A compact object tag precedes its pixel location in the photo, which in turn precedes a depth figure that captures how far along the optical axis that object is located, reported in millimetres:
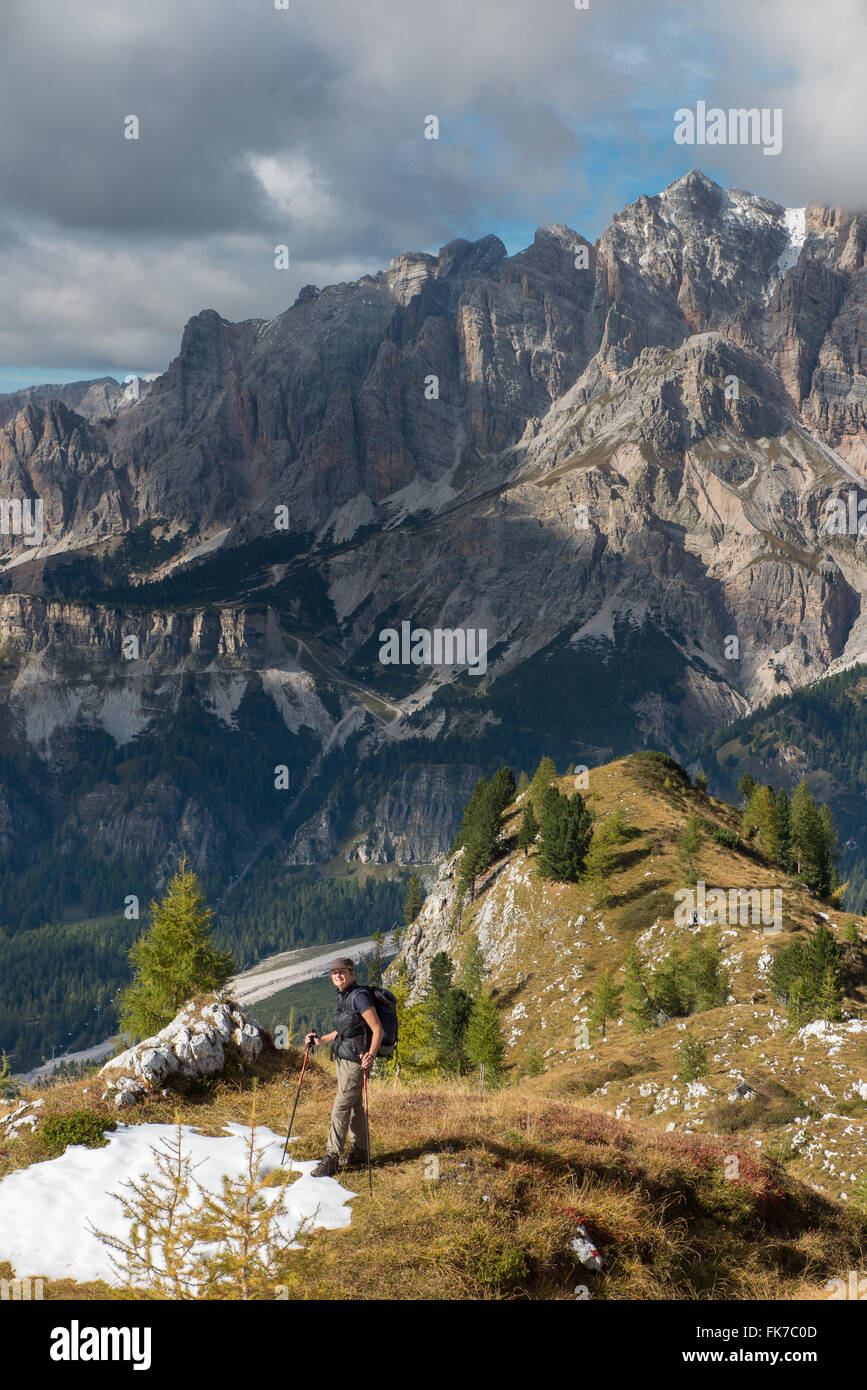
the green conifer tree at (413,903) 171375
